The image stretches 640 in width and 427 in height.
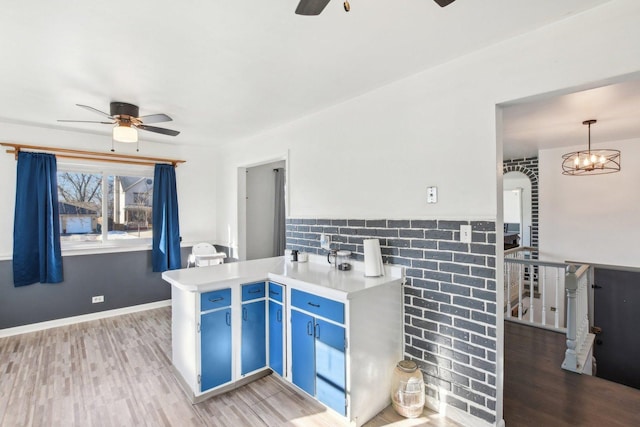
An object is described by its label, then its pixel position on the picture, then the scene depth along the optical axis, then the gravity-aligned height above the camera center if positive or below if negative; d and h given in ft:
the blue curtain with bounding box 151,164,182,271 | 14.98 -0.48
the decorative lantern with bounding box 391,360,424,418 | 7.21 -4.32
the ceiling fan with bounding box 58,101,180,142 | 9.45 +3.00
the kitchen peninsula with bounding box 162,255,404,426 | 6.94 -3.06
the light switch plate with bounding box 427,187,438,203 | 7.47 +0.41
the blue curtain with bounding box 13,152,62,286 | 12.00 -0.36
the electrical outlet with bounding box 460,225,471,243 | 6.86 -0.51
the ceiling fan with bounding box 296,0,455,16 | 3.86 +2.66
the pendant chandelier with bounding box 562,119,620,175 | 11.56 +1.89
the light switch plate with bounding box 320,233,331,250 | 9.80 -0.98
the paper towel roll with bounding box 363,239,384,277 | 8.11 -1.27
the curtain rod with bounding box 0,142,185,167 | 12.06 +2.64
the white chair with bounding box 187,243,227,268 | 14.64 -2.11
